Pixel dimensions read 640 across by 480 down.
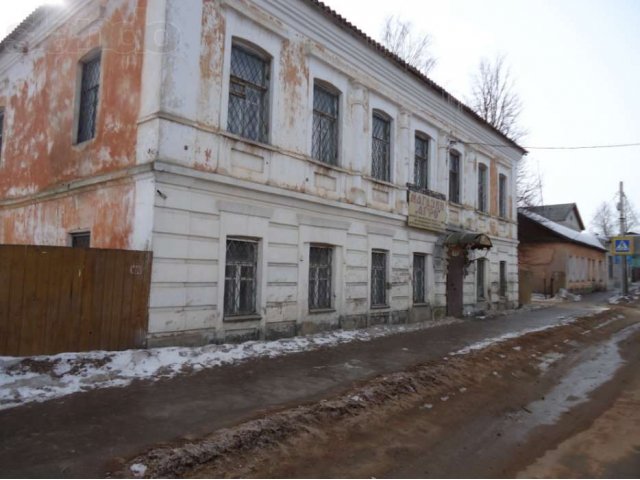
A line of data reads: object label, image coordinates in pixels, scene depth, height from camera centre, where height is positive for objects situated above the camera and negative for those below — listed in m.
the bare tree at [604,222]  75.12 +10.89
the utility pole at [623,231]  25.44 +3.14
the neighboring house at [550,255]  28.49 +1.99
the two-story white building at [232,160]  7.68 +2.40
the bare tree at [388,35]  25.55 +13.54
